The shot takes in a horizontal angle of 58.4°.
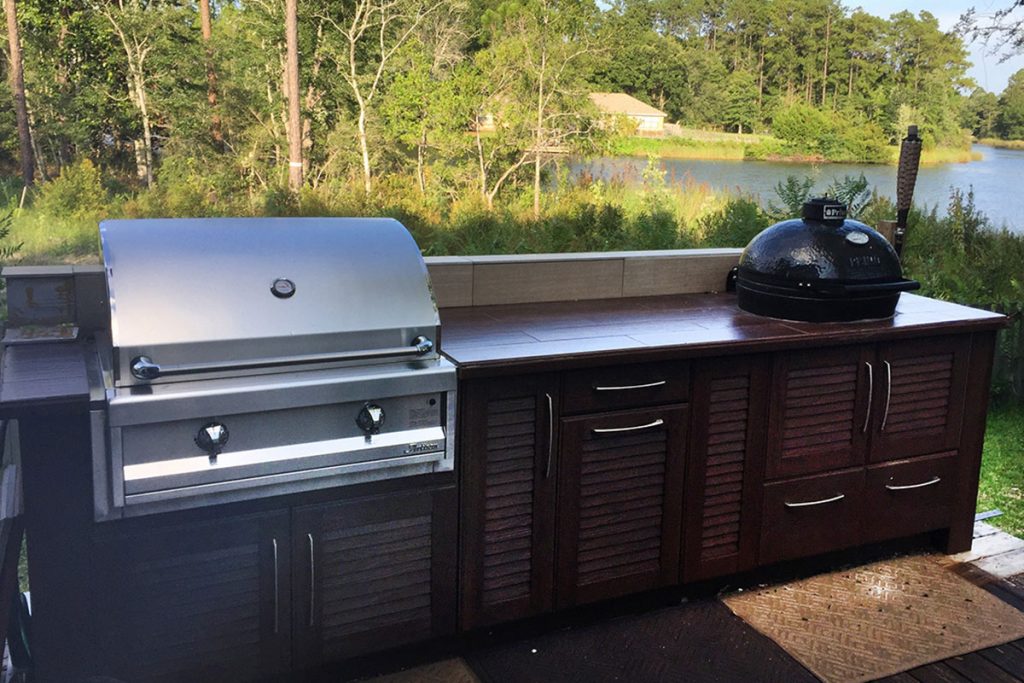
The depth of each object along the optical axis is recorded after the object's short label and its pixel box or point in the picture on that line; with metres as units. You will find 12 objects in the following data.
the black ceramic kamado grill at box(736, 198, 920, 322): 2.51
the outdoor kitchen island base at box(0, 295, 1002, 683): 1.73
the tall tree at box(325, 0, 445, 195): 12.15
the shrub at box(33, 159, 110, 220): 9.38
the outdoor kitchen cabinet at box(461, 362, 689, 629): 2.09
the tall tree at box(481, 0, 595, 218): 11.22
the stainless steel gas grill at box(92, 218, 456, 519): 1.66
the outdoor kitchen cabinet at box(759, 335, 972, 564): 2.46
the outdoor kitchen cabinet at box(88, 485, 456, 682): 1.75
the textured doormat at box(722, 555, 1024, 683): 2.29
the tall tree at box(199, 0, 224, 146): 11.67
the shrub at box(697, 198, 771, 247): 6.54
